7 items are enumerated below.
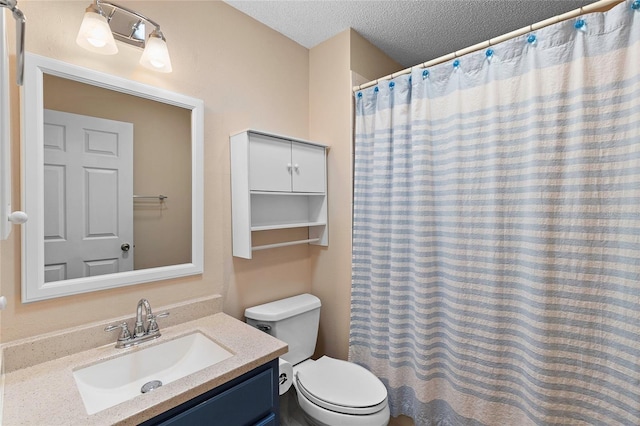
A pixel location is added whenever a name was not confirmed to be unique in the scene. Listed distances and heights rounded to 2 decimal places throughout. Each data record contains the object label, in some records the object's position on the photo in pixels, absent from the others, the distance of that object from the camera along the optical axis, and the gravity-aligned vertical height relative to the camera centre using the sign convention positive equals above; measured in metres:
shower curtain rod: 1.12 +0.73
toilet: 1.35 -0.86
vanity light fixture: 1.15 +0.71
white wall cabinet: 1.61 +0.13
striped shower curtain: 1.10 -0.10
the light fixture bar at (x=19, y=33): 0.62 +0.40
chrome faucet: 1.24 -0.51
